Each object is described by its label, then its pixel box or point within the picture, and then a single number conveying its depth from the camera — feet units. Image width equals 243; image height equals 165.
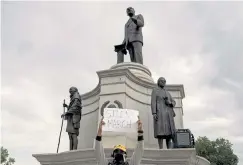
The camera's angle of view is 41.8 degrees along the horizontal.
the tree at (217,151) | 100.51
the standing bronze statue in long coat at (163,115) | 28.43
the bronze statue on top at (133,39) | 40.22
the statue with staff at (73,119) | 30.35
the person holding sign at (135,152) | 13.76
